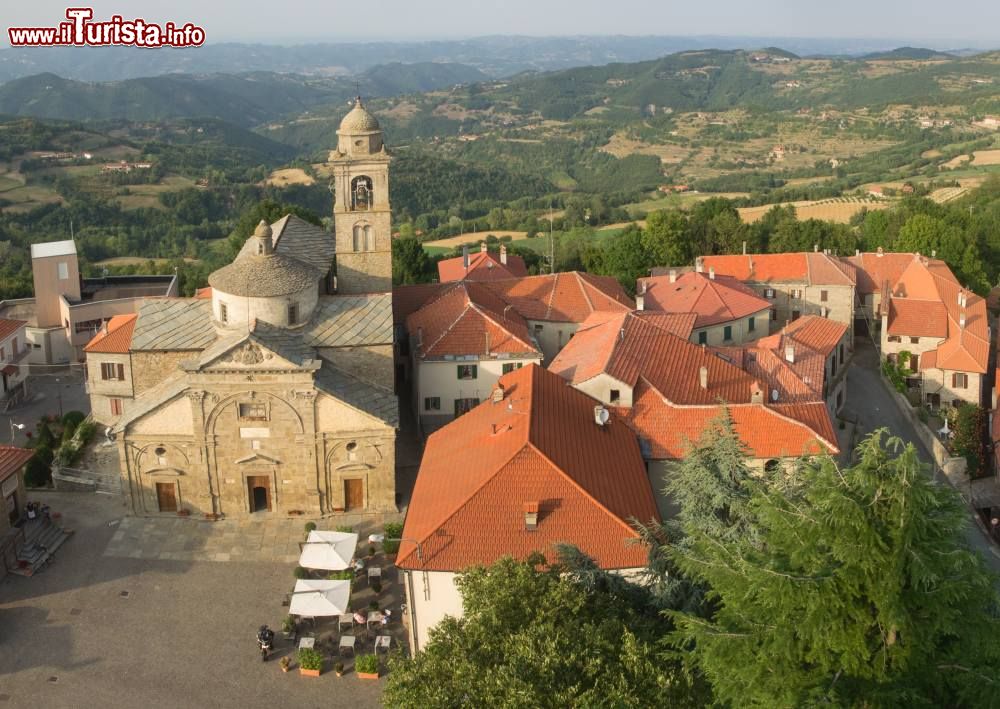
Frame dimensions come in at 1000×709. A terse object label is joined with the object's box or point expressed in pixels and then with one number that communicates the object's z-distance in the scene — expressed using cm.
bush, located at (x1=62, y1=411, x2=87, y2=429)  4859
